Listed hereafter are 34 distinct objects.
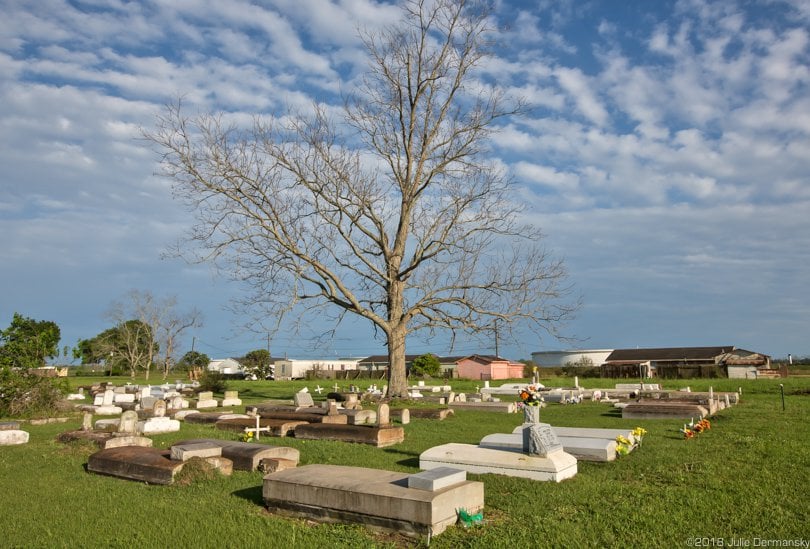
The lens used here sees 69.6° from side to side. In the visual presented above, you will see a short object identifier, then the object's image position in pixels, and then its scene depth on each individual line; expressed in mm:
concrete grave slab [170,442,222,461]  9242
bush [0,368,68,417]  19766
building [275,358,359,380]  71000
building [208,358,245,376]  78188
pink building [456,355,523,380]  63969
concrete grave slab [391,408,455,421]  18891
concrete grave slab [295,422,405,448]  13055
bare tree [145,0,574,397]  23703
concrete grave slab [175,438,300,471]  9531
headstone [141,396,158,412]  22438
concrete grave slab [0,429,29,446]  13602
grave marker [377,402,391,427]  13719
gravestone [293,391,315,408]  22547
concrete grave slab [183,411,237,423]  17769
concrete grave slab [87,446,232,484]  8812
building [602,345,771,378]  45000
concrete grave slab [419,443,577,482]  8625
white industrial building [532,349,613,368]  66125
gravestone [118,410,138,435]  13500
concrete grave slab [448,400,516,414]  21703
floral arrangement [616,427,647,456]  10563
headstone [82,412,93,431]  14078
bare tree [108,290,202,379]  66312
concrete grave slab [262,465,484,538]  6062
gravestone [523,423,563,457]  8906
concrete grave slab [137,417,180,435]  15711
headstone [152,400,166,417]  17562
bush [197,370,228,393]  33375
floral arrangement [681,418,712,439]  12845
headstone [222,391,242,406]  26152
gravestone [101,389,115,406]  25178
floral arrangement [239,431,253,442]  13789
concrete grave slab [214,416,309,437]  14922
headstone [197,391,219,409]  25125
